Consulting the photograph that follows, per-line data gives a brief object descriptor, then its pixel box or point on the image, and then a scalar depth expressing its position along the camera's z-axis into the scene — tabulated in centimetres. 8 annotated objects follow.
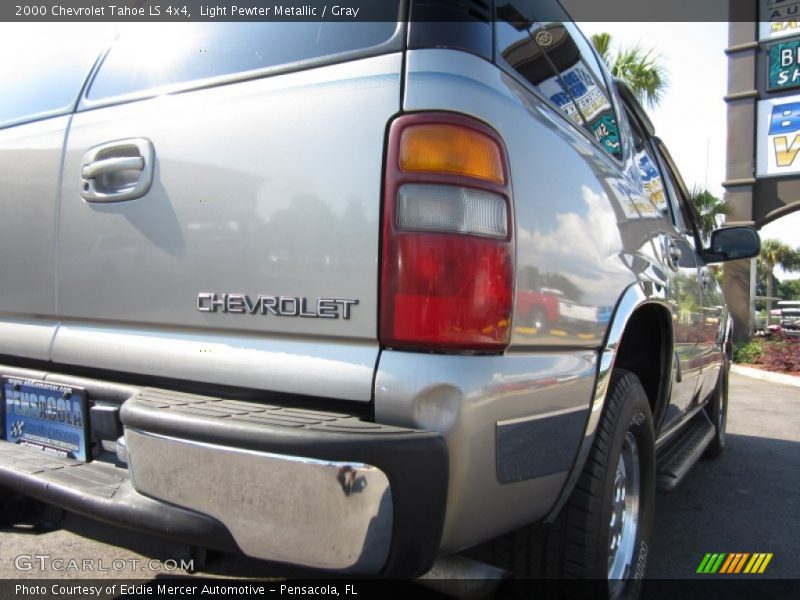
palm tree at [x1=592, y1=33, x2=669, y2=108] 1261
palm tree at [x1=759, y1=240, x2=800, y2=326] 4781
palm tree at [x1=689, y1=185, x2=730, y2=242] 1613
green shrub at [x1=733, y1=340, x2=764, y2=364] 1343
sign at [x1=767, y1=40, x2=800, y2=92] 1476
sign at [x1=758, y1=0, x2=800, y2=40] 1466
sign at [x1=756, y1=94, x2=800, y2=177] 1489
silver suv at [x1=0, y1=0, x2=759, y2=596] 131
